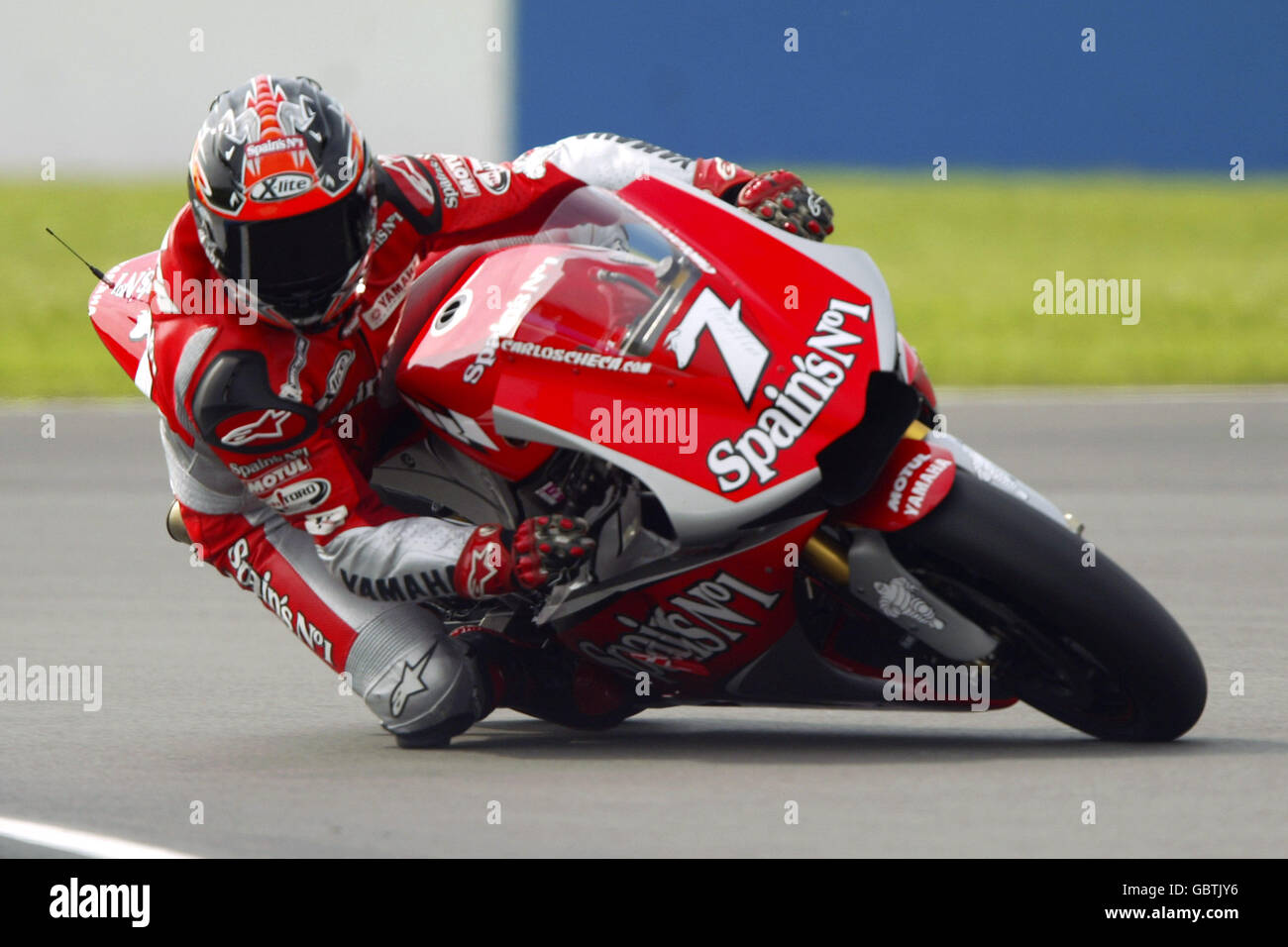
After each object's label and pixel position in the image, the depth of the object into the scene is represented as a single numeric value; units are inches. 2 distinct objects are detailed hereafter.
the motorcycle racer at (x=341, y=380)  362.0
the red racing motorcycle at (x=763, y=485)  348.2
